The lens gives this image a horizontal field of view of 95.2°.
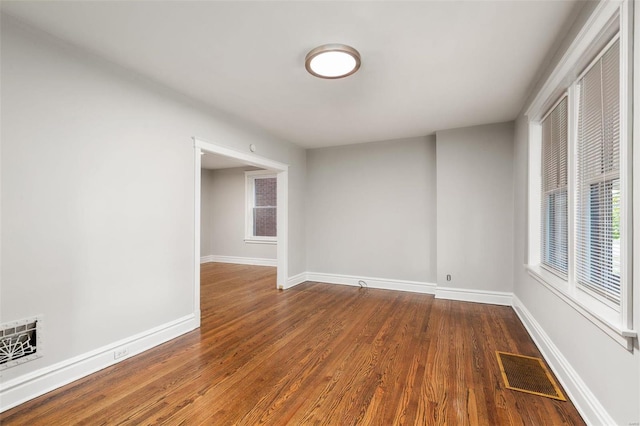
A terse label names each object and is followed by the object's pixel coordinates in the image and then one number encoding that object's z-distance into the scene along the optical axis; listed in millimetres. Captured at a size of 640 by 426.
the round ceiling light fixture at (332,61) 2264
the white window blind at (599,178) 1655
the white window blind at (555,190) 2486
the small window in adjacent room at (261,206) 7559
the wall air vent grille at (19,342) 1898
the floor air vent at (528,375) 2105
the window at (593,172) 1412
